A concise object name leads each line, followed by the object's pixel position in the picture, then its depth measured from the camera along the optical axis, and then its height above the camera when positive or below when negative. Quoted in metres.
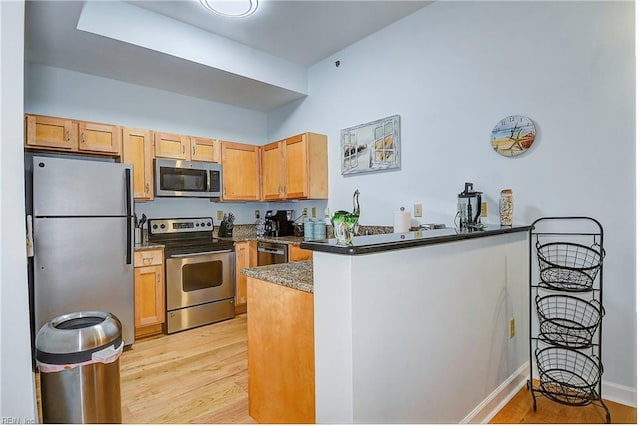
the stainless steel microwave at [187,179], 3.59 +0.36
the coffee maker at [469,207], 2.34 +0.01
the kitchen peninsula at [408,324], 1.21 -0.50
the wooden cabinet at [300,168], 3.80 +0.49
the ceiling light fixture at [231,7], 2.58 +1.61
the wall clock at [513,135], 2.32 +0.52
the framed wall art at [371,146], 3.19 +0.64
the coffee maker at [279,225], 4.30 -0.20
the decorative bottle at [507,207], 2.27 +0.00
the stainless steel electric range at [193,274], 3.36 -0.68
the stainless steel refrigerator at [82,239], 2.60 -0.23
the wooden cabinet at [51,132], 2.95 +0.72
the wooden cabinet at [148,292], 3.16 -0.79
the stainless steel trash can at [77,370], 1.43 -0.70
